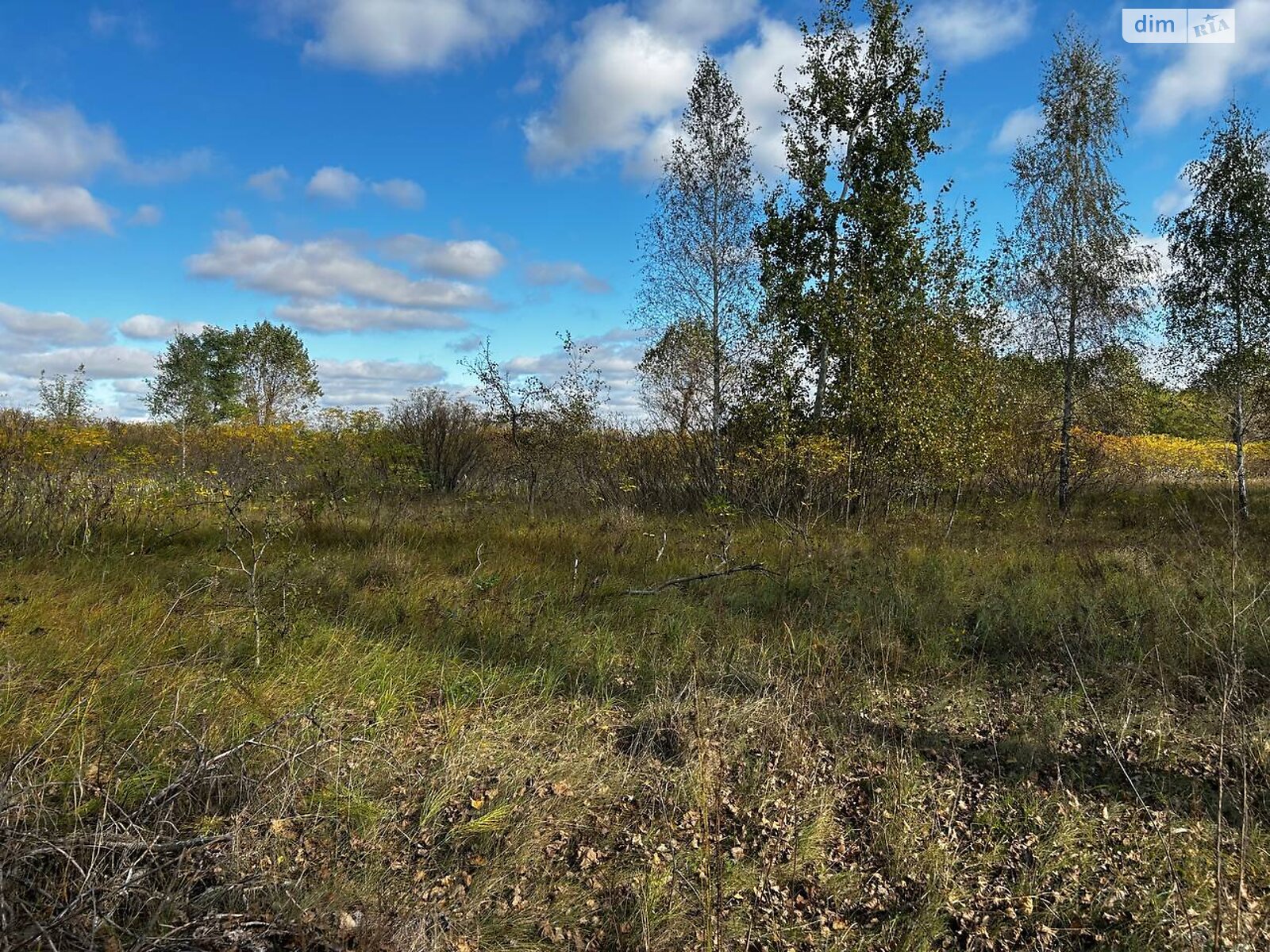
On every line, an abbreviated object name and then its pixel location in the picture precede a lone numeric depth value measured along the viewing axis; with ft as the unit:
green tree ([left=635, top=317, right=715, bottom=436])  40.34
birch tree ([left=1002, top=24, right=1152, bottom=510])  42.86
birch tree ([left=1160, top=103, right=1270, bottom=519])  40.27
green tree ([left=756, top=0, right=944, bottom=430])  35.14
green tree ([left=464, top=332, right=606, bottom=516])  39.50
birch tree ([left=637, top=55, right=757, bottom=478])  42.04
